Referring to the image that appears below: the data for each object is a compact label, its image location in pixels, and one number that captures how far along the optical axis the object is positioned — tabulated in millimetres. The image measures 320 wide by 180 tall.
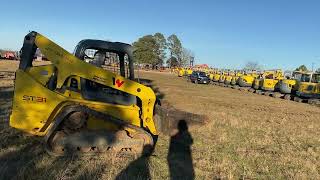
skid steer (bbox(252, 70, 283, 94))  19750
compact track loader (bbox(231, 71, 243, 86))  25370
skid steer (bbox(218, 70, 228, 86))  28241
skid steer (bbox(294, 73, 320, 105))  15765
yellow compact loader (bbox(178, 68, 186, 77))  40371
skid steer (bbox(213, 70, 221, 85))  29904
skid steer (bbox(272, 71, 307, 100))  17388
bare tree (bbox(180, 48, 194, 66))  69526
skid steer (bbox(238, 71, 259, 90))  23180
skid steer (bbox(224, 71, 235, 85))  26658
